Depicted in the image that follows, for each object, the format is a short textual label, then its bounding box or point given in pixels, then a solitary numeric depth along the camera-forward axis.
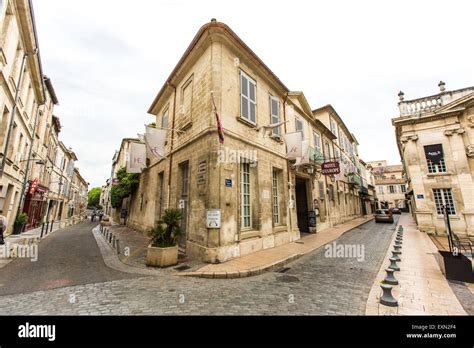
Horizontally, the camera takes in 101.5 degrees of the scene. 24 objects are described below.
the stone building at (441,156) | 11.75
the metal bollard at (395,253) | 5.26
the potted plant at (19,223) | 10.93
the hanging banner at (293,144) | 9.43
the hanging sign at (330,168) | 10.90
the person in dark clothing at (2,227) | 7.42
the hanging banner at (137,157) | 9.98
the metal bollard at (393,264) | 4.78
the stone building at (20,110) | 7.54
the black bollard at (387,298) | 3.31
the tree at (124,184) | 16.13
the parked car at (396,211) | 33.85
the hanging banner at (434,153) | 12.68
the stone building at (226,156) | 6.64
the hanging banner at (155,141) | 7.60
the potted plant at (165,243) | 5.67
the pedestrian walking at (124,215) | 18.08
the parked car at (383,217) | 18.78
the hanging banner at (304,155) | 9.65
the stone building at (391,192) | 40.12
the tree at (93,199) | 65.31
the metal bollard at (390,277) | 3.96
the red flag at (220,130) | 6.46
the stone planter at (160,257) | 5.64
